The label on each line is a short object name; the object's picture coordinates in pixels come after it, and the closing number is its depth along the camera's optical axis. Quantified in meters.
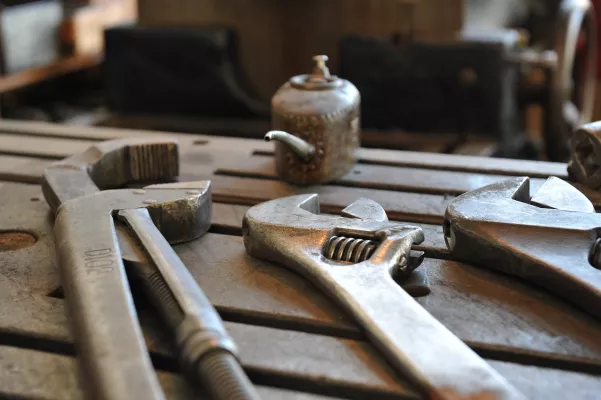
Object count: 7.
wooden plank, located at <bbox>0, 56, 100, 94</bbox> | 1.21
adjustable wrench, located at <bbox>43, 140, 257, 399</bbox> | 0.38
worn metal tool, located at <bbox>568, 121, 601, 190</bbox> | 0.53
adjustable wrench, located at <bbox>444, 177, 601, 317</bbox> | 0.43
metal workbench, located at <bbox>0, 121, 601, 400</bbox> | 0.40
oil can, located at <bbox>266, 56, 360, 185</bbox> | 0.55
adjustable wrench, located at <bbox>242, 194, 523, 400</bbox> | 0.38
